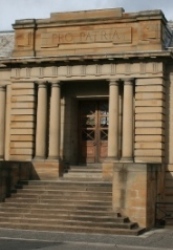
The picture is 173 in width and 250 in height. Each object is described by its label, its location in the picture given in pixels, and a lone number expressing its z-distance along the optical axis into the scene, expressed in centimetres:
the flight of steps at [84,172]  2152
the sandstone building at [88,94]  2106
